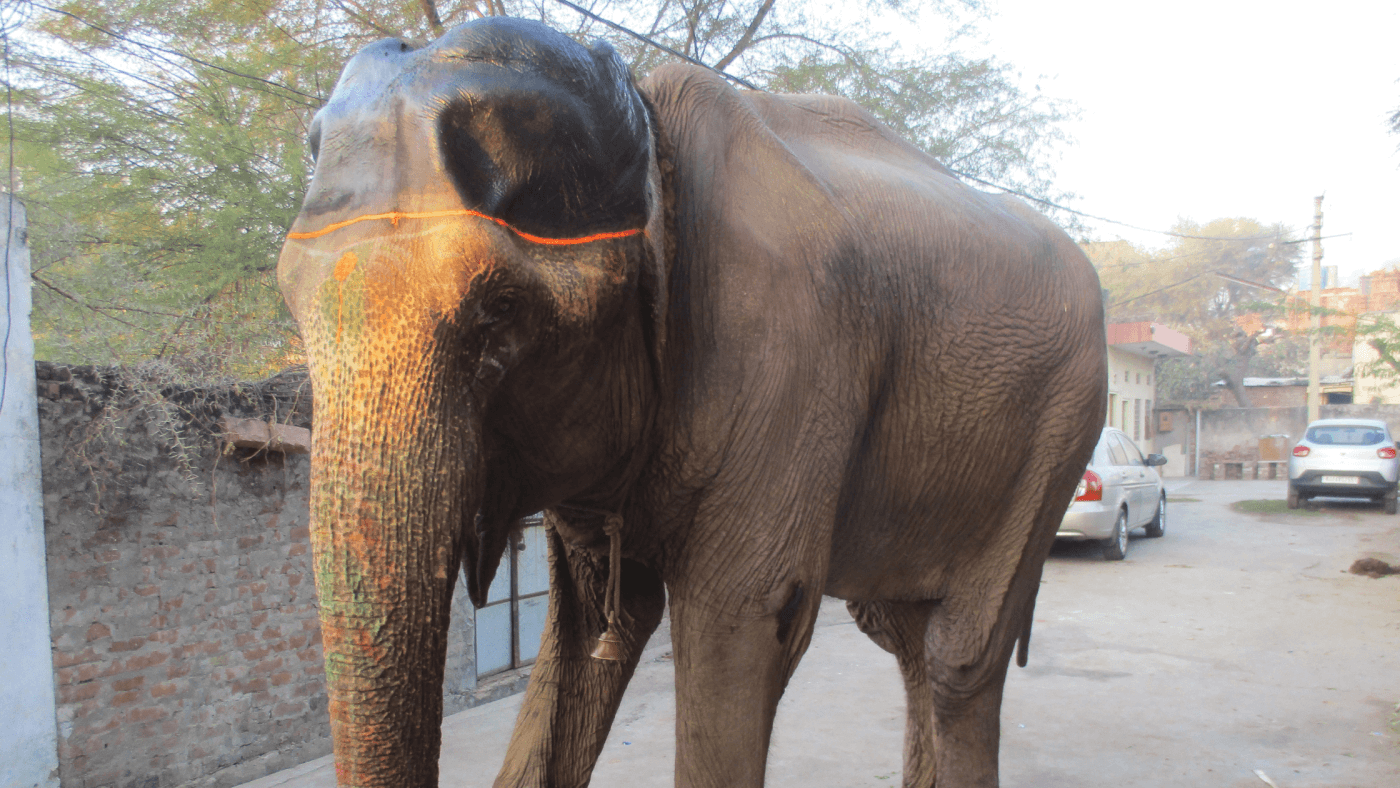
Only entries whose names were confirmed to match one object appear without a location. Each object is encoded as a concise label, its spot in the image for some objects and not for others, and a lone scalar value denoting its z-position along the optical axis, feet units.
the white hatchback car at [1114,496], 33.53
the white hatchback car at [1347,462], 49.80
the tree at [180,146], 17.29
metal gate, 18.37
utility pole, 69.76
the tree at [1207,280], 113.19
